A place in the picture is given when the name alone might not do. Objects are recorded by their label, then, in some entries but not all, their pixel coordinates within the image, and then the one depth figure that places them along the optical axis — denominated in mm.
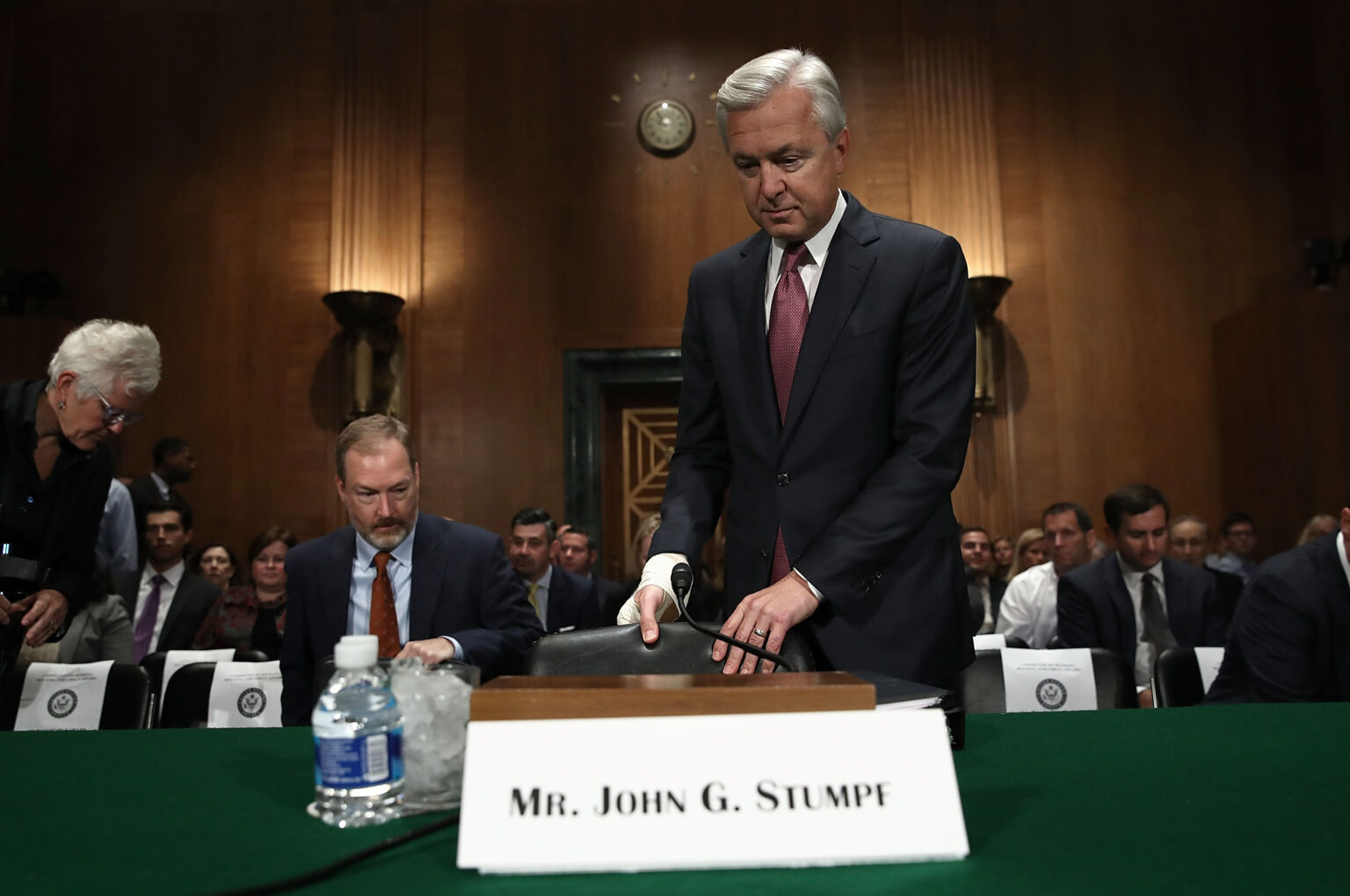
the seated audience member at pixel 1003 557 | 6414
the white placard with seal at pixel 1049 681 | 2875
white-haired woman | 2584
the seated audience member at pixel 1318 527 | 5582
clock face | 7184
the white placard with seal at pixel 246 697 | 2854
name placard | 778
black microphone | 1201
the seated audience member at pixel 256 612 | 4477
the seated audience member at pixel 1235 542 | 6453
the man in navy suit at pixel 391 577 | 2508
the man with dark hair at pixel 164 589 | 4777
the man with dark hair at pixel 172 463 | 6383
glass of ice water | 956
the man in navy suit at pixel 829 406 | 1485
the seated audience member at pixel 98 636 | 3848
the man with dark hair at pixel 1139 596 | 4055
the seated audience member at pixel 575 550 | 5961
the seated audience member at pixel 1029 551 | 5914
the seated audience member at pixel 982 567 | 5750
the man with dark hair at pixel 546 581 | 5285
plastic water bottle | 894
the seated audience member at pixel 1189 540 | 5871
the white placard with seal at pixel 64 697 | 2779
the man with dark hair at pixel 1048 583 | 4629
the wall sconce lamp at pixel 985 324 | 6723
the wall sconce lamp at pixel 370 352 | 6798
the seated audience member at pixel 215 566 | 5633
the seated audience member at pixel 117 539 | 4949
